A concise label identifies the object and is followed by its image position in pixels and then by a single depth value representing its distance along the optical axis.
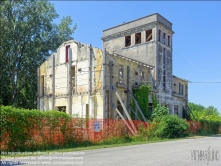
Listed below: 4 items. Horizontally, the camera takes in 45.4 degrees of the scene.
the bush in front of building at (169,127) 24.80
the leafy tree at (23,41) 33.53
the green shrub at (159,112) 26.81
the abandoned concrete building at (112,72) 24.80
